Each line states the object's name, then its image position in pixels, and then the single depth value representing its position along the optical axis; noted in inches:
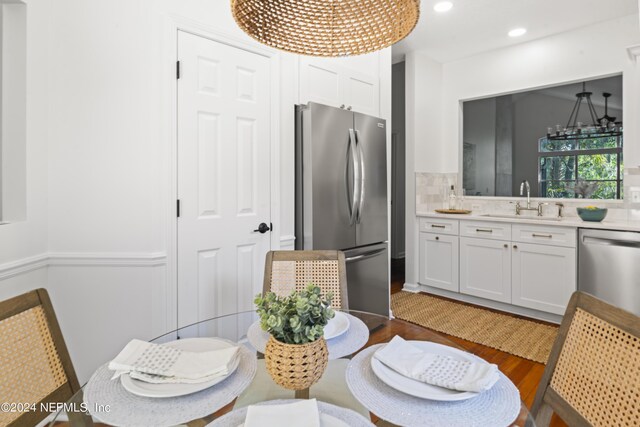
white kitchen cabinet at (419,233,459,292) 157.2
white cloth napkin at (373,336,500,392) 33.2
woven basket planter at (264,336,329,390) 32.5
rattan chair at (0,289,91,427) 35.6
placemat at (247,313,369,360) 44.6
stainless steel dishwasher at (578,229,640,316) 110.5
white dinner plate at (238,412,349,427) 28.8
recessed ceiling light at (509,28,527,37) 144.5
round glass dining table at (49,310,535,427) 30.8
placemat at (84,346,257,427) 30.8
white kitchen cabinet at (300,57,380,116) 109.7
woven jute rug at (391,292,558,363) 112.0
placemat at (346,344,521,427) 30.1
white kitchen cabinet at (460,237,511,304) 141.4
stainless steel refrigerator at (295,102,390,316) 103.2
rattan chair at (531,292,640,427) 30.2
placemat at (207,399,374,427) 30.0
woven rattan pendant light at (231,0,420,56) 46.0
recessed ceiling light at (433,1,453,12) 124.0
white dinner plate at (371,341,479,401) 31.8
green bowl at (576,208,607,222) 124.2
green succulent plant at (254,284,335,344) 31.9
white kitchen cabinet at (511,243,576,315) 125.7
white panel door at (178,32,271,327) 85.7
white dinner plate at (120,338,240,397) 33.0
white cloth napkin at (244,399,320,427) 28.0
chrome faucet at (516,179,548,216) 152.6
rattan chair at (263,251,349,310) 69.9
